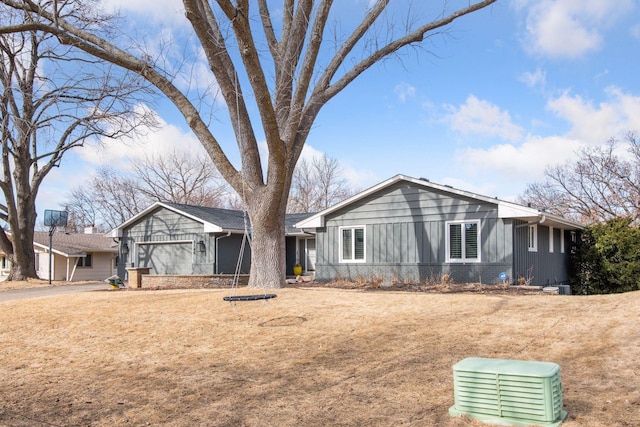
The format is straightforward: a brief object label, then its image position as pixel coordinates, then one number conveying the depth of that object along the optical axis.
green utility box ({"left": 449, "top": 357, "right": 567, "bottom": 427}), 4.34
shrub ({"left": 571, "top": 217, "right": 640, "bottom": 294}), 17.69
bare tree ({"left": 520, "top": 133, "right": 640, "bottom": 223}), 33.66
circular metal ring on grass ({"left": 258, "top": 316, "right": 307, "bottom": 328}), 8.85
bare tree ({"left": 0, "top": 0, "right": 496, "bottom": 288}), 12.05
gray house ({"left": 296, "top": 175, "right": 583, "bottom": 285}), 15.34
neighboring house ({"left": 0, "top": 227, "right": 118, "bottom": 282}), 30.78
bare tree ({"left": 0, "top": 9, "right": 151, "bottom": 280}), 21.81
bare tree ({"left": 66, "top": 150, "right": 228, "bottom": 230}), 45.16
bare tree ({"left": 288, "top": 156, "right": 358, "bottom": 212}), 47.93
